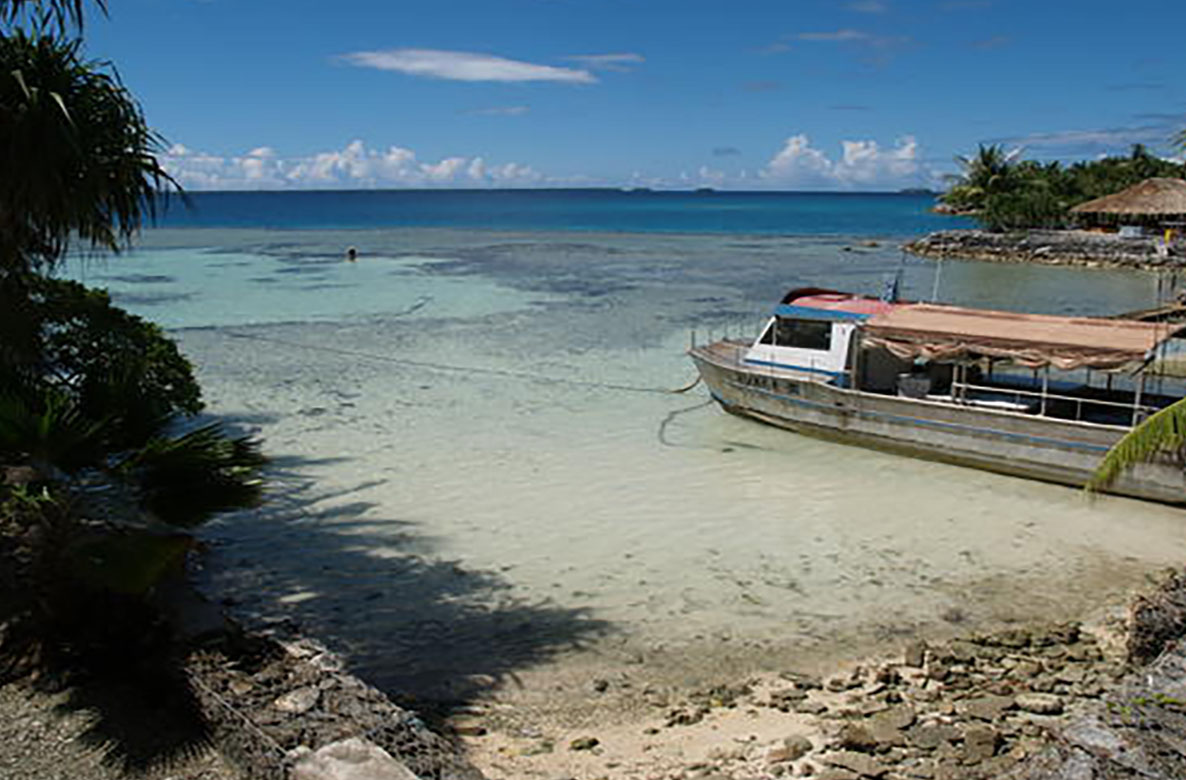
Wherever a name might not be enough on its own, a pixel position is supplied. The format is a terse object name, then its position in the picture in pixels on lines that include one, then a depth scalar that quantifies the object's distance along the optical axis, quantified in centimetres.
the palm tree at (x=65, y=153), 643
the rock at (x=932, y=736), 686
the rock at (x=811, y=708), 751
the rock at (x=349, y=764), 523
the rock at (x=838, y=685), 793
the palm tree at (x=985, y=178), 6512
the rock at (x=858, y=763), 647
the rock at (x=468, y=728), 718
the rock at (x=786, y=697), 766
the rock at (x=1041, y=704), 739
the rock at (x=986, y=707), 733
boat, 1281
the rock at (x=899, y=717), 717
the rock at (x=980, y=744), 665
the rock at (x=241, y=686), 611
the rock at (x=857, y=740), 680
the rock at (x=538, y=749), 690
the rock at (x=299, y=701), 596
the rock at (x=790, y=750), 667
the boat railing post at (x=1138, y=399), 1267
